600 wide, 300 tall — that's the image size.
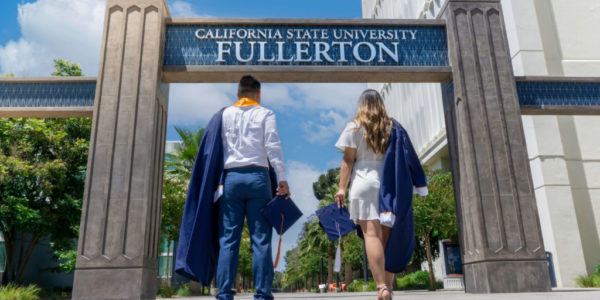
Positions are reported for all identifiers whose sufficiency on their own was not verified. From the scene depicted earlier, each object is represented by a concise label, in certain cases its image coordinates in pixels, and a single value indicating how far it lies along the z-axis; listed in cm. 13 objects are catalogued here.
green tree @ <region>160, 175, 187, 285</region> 1841
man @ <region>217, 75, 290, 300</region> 334
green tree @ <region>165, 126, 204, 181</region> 2106
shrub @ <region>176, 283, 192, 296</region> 1881
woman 376
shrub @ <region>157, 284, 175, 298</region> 1639
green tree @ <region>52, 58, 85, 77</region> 1712
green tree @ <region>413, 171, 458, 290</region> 1903
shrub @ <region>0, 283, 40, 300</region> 910
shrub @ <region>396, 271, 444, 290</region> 2264
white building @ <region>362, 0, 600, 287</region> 1480
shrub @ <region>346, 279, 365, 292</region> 2564
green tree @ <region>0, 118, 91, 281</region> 1423
